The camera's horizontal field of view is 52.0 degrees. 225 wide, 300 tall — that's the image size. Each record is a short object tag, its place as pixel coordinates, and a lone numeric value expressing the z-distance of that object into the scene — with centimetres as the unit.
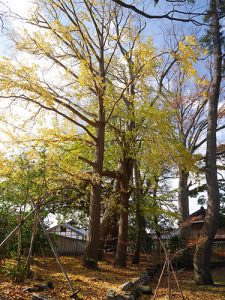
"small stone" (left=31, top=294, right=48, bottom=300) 381
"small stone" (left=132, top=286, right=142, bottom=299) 520
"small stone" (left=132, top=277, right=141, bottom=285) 611
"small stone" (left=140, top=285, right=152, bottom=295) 560
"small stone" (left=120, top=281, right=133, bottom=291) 511
